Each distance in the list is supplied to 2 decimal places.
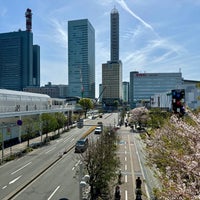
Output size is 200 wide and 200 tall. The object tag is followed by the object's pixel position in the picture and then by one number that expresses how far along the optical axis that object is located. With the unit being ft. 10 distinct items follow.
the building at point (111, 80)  624.18
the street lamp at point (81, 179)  35.29
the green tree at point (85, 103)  353.10
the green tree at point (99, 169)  56.90
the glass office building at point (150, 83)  512.63
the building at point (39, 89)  604.70
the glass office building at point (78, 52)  570.37
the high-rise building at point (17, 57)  622.13
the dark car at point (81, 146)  108.95
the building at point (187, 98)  173.37
